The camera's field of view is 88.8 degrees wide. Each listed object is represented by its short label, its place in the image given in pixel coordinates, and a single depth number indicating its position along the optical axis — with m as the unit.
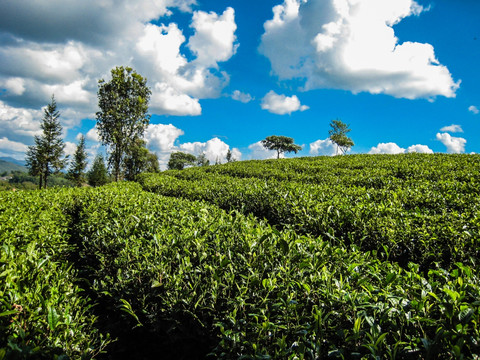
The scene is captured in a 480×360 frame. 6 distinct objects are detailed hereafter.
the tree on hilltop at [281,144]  70.50
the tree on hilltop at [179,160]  93.85
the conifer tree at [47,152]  38.03
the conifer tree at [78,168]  49.25
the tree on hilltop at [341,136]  53.62
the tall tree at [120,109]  31.25
